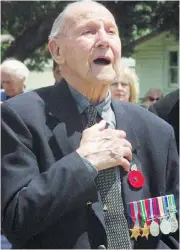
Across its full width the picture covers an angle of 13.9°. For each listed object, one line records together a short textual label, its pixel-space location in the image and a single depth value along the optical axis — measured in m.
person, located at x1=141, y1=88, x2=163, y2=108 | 10.28
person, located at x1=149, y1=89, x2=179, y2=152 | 4.82
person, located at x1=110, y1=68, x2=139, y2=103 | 6.45
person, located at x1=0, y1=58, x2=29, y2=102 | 7.23
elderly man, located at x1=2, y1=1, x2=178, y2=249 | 2.55
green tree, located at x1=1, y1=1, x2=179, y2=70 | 19.10
